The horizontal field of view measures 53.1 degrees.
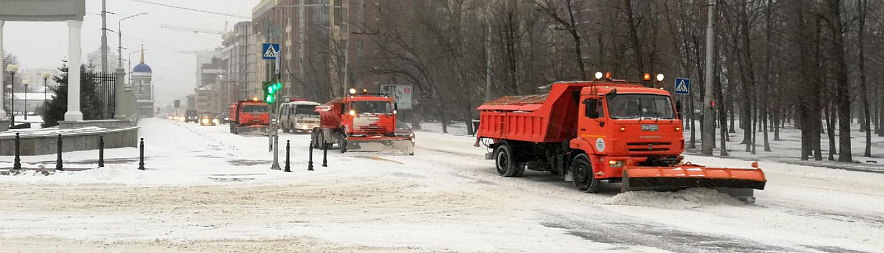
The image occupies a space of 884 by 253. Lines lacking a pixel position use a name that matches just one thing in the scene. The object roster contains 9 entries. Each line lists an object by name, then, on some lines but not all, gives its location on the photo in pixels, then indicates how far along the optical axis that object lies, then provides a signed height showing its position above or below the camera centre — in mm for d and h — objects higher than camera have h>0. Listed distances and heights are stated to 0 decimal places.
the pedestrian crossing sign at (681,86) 30188 +1351
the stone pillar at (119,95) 50688 +1753
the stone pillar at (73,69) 33188 +2070
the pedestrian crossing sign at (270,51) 24141 +2027
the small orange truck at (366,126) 32062 -45
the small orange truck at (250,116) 57747 +557
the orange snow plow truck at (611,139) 15945 -283
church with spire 184400 +4118
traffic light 23938 +950
